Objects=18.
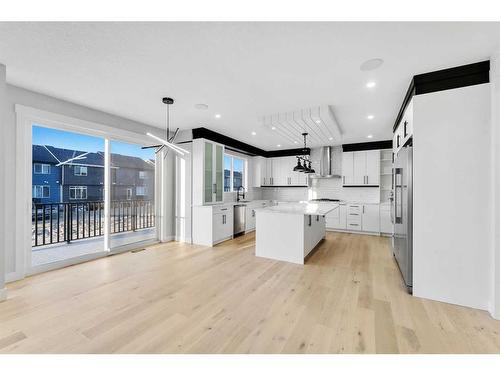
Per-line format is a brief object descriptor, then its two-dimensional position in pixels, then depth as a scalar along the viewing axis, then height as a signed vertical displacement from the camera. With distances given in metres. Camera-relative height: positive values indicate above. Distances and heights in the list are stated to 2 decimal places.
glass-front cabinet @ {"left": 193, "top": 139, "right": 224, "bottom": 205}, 4.89 +0.38
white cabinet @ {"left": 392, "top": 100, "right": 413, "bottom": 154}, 2.63 +0.94
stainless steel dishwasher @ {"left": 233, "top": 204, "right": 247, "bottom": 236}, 5.63 -0.90
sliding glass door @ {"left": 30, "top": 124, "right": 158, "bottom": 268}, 3.61 -0.07
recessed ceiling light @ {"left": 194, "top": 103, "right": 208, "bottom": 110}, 3.49 +1.41
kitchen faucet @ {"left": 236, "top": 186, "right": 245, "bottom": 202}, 6.79 -0.25
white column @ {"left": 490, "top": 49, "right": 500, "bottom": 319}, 2.01 +0.01
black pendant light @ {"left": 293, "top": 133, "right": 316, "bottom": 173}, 4.45 +0.40
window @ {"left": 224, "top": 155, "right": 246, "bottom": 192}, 6.45 +0.47
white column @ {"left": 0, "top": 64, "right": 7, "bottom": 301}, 2.32 -0.04
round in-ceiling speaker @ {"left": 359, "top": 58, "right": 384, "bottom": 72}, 2.22 +1.38
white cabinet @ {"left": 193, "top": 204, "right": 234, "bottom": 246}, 4.73 -0.92
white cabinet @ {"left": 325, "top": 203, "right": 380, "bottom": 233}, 5.76 -0.92
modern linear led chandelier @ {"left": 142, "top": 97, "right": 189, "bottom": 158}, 2.96 +1.37
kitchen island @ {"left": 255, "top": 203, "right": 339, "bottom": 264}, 3.59 -0.86
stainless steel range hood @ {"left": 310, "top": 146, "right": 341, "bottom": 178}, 6.68 +0.77
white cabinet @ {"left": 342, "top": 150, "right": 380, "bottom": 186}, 6.01 +0.59
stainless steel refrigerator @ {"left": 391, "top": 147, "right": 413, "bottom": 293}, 2.53 -0.33
